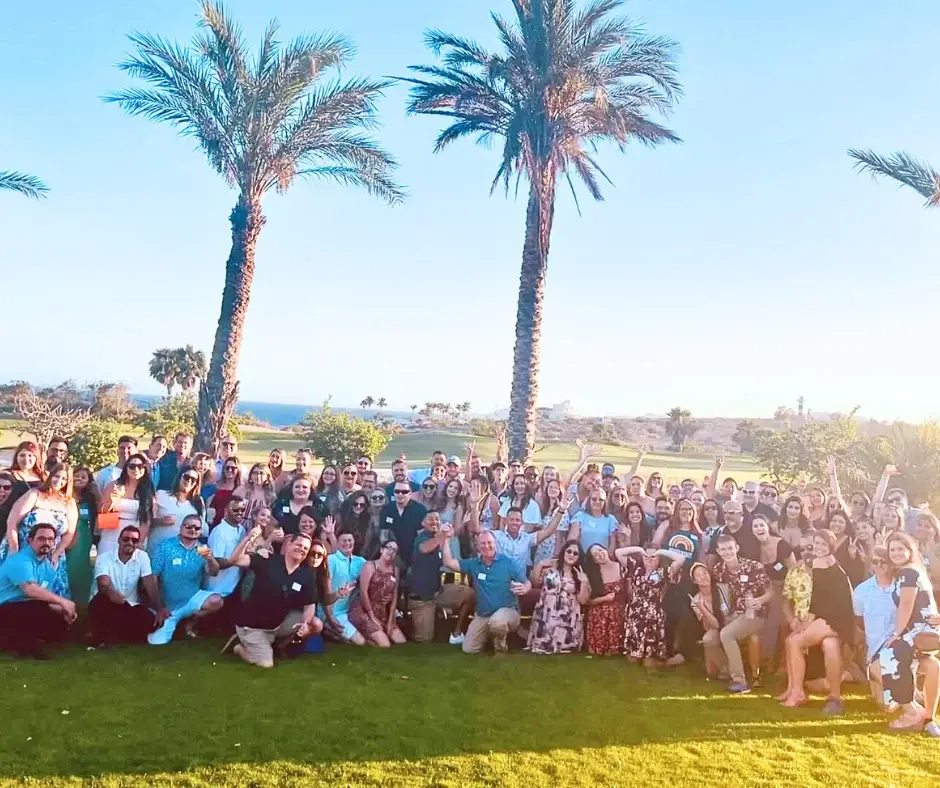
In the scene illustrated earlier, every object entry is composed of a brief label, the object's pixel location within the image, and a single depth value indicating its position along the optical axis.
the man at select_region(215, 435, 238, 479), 10.30
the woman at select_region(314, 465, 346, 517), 9.62
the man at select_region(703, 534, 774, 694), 7.39
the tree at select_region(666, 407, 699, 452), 81.00
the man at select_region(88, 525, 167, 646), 7.70
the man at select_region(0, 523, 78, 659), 7.26
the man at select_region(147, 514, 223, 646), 8.05
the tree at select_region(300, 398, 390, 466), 26.80
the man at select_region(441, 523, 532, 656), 8.23
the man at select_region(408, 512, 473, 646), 8.70
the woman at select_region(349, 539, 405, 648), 8.41
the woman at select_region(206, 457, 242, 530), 9.19
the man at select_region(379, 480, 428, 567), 9.18
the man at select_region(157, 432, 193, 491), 9.53
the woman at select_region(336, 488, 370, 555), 9.26
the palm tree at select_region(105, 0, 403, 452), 15.66
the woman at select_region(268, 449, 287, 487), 10.12
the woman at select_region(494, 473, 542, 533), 10.03
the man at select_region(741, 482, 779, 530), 9.56
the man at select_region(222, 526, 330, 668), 7.45
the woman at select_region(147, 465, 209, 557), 8.30
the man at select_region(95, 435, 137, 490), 8.76
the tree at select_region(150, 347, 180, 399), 58.53
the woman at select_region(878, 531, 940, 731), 6.43
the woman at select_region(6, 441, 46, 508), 8.02
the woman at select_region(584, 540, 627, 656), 8.29
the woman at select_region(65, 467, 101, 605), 8.47
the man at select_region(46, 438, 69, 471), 9.11
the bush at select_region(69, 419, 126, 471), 19.89
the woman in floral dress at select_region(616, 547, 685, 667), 7.89
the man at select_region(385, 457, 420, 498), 9.82
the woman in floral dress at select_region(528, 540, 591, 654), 8.38
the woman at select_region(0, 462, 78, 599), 7.47
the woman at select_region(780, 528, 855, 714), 6.84
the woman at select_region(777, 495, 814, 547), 9.16
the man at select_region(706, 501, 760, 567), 8.34
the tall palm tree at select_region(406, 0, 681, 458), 15.87
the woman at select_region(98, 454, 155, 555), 8.06
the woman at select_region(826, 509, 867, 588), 8.07
